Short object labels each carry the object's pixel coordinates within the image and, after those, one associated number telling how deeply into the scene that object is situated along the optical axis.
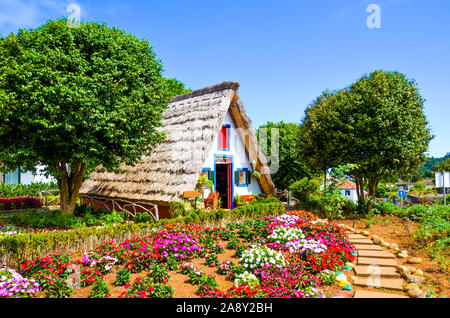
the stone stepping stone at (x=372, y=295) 5.71
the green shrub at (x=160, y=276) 6.08
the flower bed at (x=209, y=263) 5.69
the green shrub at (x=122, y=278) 6.18
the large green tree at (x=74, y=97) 9.73
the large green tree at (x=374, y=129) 15.14
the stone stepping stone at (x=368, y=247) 8.93
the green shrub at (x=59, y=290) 5.63
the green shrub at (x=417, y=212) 13.49
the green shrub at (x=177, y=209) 11.45
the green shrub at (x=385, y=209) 15.17
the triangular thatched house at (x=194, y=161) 12.84
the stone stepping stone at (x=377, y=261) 7.57
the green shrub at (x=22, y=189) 21.47
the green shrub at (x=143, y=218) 11.00
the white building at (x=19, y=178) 25.08
